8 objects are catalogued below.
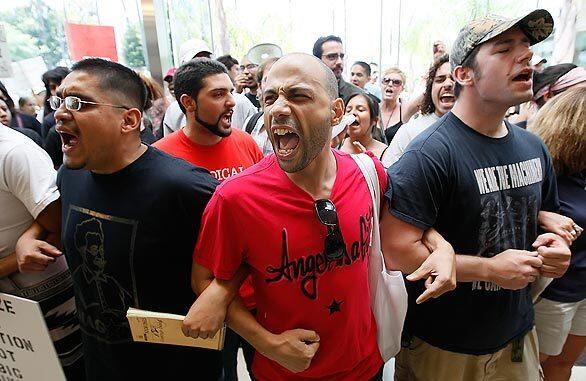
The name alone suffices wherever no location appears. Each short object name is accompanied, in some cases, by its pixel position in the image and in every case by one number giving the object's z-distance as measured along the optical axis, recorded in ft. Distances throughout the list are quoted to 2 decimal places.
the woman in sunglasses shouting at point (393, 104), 12.04
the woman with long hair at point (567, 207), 4.95
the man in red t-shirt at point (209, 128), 6.29
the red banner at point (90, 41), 11.49
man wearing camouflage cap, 3.79
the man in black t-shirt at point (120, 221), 3.73
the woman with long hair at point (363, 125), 8.65
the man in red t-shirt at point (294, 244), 3.33
